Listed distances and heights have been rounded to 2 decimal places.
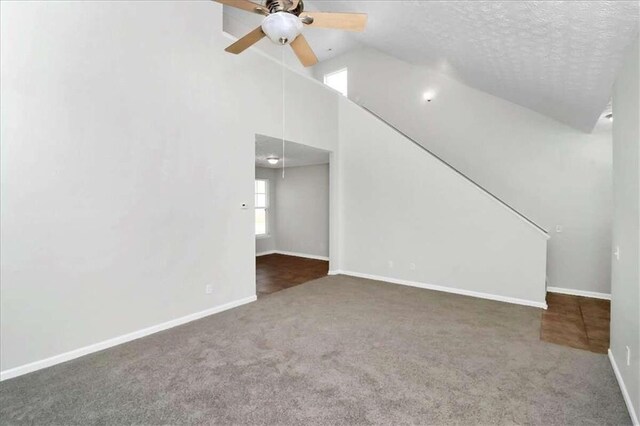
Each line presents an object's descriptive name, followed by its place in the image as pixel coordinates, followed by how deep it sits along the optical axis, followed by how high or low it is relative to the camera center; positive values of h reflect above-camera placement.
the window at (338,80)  8.04 +3.48
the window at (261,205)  8.52 +0.04
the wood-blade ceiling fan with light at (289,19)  2.10 +1.42
